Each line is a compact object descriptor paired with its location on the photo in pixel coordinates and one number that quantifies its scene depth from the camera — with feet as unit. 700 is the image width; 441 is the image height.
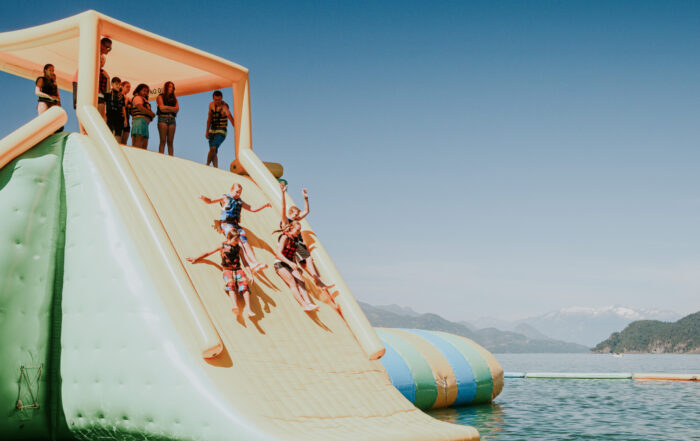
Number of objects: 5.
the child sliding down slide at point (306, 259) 30.09
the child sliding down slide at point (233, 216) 27.86
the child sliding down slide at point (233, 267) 25.52
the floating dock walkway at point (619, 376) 70.85
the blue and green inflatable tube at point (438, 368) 40.52
